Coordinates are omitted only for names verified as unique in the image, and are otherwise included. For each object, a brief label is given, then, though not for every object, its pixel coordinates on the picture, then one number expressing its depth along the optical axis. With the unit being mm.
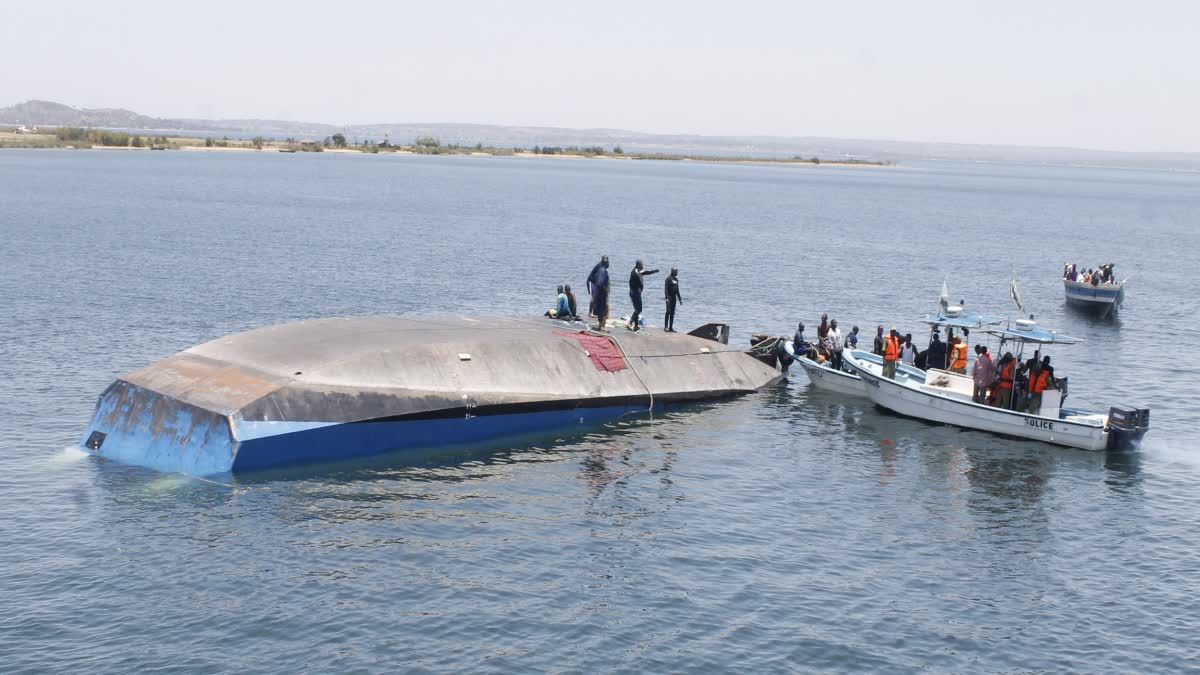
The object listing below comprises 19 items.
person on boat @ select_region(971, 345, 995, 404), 40125
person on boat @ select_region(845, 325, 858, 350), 48188
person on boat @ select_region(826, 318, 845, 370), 46938
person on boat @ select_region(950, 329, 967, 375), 44438
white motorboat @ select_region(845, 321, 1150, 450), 38197
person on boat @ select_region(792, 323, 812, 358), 47844
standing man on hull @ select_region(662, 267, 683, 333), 45938
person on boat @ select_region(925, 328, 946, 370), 44844
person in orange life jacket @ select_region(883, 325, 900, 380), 43000
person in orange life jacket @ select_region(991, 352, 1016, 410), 40094
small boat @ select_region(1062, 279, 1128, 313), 69750
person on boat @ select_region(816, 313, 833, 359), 47250
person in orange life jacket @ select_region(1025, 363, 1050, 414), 39375
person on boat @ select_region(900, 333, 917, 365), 46281
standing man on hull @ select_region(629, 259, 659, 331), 43125
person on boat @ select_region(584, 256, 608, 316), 41506
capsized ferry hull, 31594
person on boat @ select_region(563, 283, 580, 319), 44500
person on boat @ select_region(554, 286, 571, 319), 44562
